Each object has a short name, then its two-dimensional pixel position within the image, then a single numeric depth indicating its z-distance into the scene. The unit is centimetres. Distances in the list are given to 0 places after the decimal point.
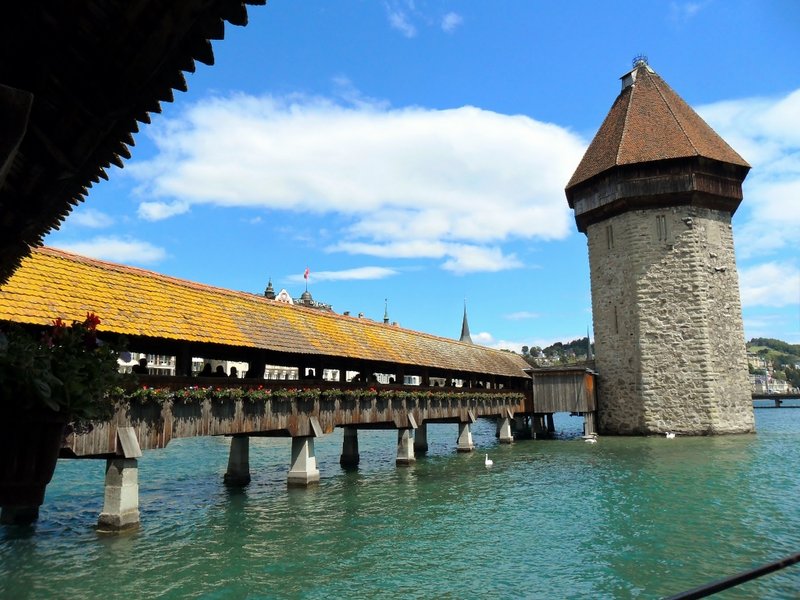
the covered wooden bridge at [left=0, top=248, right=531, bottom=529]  1106
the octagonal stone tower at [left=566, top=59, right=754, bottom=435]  2808
